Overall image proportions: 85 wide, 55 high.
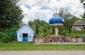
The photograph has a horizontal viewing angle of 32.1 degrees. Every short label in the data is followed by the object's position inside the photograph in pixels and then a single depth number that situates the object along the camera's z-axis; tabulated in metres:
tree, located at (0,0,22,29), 21.96
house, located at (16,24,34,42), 27.65
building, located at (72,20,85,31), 50.99
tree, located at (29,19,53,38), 28.30
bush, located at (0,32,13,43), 25.60
